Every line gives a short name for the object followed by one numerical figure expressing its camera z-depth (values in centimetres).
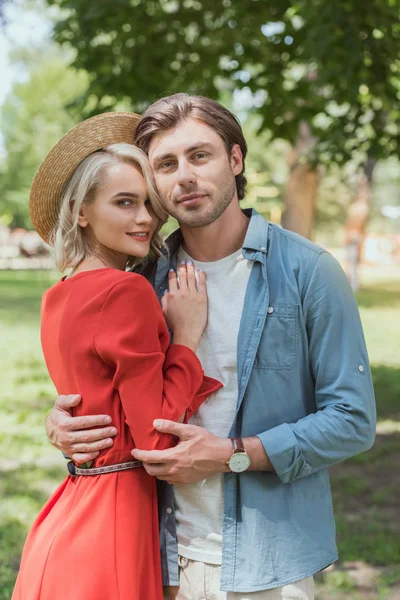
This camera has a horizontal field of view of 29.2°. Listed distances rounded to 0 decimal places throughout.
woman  227
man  238
